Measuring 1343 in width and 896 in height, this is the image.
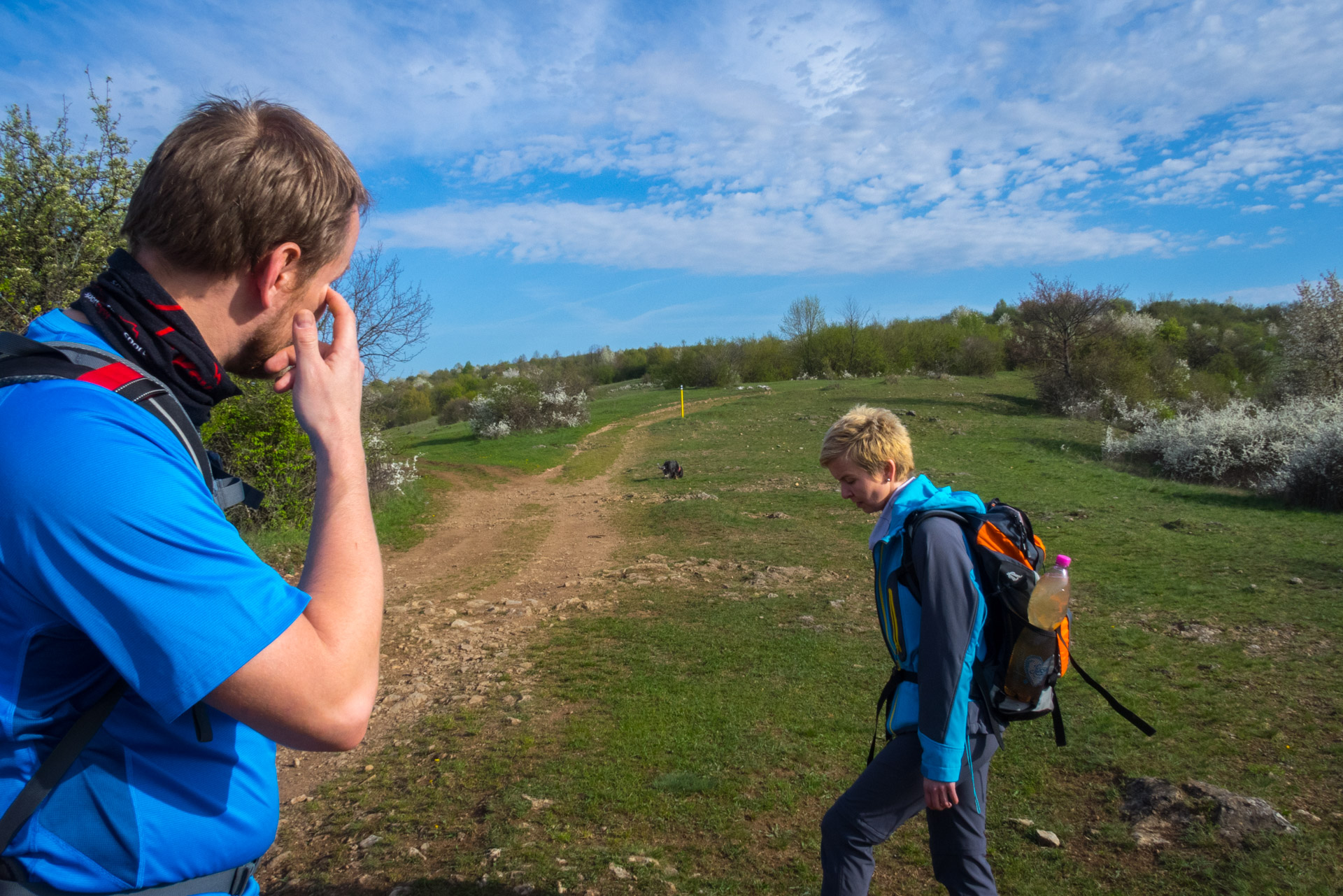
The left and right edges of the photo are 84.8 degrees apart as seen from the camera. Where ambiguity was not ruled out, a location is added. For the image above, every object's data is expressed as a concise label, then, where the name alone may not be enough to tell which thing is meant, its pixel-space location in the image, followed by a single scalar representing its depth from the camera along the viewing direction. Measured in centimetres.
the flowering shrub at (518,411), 3103
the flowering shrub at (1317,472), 1246
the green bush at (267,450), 1231
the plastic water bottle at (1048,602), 260
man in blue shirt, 94
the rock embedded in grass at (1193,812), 391
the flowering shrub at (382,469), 1602
